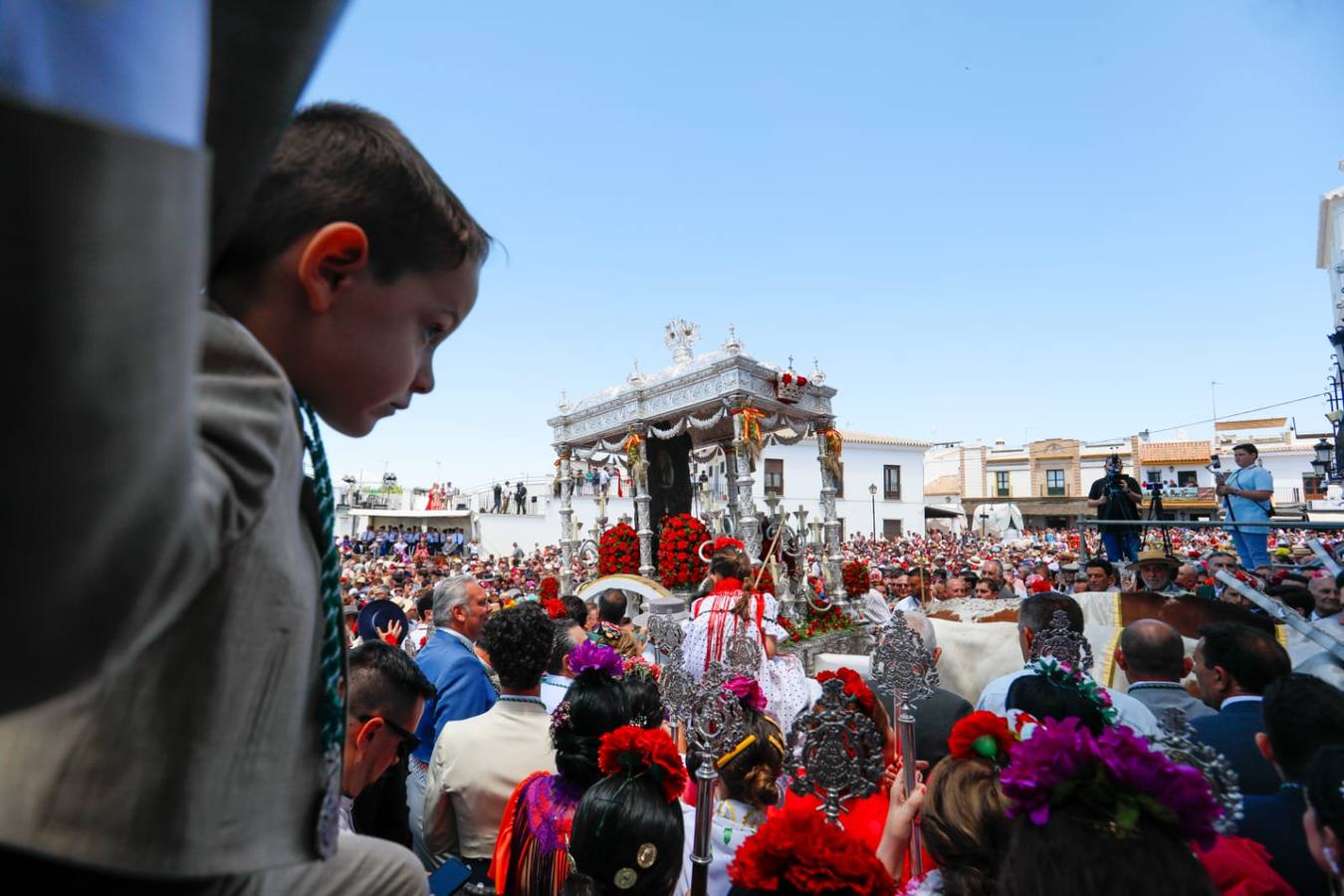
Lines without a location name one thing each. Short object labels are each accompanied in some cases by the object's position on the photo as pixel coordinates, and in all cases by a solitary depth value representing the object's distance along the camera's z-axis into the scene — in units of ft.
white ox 21.59
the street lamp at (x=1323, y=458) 46.85
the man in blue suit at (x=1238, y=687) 10.76
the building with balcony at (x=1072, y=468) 148.25
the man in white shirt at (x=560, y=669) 14.36
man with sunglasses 7.68
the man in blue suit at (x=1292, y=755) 7.86
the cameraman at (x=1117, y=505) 34.73
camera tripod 34.83
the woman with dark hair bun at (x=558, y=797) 9.17
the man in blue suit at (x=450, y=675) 13.41
